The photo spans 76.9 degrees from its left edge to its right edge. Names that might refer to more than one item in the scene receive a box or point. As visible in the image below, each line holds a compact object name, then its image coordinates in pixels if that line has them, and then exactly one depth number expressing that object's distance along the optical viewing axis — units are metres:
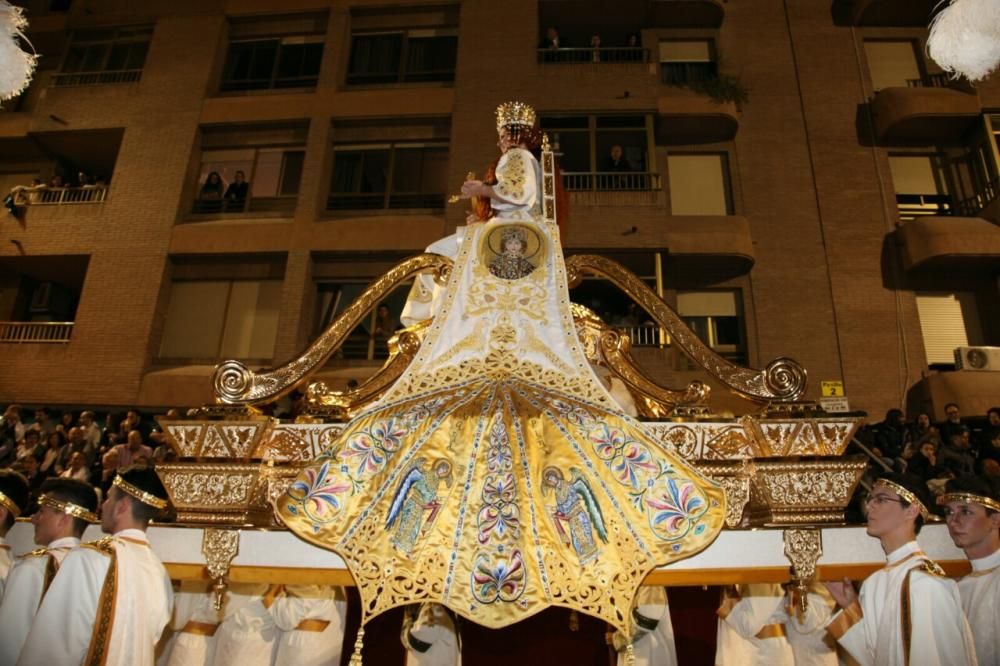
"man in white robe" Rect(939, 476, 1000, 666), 3.04
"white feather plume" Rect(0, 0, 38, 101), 5.02
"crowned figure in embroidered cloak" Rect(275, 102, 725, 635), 3.18
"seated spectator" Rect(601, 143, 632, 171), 14.48
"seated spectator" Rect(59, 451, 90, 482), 8.87
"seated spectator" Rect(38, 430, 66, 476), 9.80
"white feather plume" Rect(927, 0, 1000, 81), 3.61
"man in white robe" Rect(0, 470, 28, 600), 3.71
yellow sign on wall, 12.44
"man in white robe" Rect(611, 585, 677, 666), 4.61
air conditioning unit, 12.33
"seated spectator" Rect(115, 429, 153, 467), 9.25
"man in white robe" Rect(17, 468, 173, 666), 2.85
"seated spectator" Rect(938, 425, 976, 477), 8.20
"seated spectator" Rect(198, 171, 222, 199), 15.67
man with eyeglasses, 2.57
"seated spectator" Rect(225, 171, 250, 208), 15.70
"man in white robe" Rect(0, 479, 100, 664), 3.10
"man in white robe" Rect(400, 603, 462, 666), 4.50
